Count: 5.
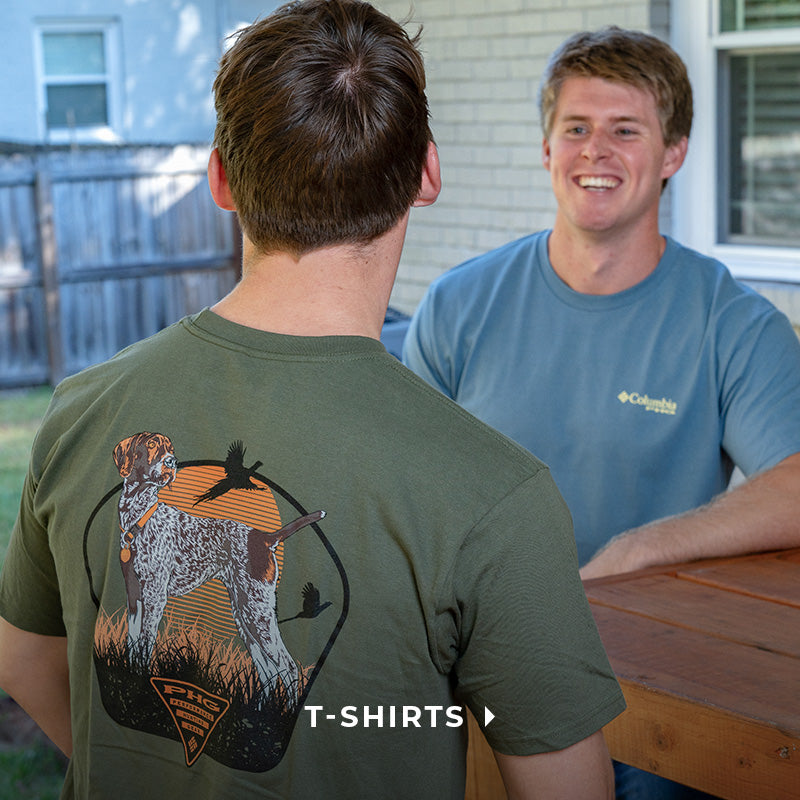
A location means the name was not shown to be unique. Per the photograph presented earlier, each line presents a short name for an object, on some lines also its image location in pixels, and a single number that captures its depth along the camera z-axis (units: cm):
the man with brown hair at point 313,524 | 110
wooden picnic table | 147
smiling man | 221
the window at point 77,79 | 1213
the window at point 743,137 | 430
